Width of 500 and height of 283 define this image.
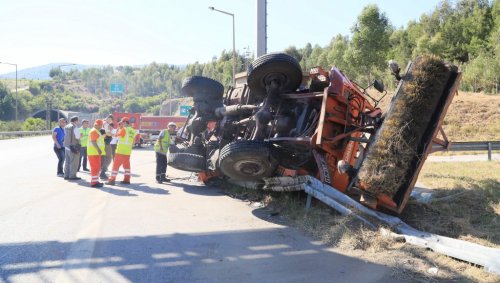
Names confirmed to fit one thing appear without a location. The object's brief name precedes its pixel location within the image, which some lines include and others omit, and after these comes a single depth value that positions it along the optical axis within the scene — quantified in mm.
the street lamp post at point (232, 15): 24156
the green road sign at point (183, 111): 30109
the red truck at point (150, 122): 24438
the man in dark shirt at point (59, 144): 10141
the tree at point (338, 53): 35906
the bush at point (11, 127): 39312
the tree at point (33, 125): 42931
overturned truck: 4977
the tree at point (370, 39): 26188
